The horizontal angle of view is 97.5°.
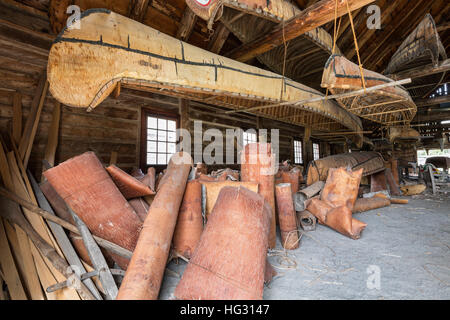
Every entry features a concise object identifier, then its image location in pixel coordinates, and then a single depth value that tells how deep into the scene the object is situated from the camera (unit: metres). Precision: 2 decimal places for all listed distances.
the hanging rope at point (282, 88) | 3.67
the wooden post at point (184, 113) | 4.86
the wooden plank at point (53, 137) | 2.93
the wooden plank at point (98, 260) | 1.36
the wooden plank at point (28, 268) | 1.39
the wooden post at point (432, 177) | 5.71
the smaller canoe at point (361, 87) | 2.87
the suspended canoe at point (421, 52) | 4.72
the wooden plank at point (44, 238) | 1.33
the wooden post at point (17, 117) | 2.79
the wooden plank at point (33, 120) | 2.69
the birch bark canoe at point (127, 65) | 1.76
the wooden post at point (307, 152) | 9.41
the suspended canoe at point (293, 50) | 3.79
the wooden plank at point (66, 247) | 1.36
